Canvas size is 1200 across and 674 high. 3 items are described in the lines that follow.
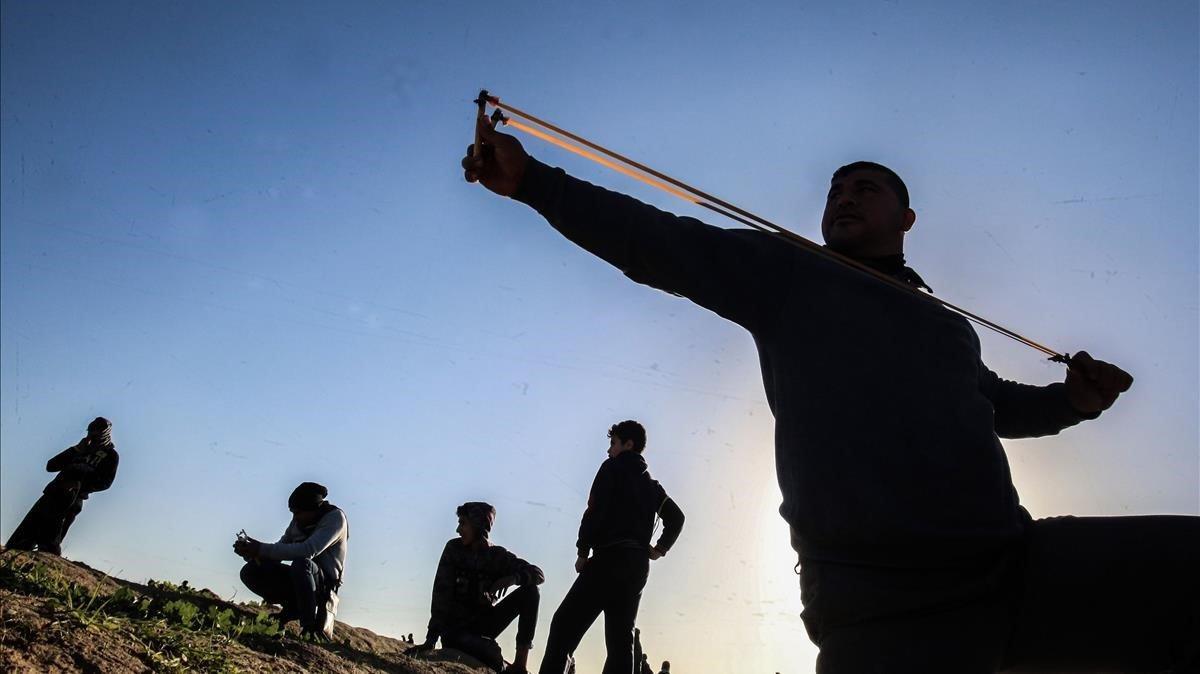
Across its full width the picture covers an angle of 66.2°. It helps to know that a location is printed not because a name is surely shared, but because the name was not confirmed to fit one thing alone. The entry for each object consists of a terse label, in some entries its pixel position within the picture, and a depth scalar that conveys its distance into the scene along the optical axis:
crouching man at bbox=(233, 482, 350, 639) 7.34
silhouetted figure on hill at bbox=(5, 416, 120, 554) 9.04
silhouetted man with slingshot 1.99
